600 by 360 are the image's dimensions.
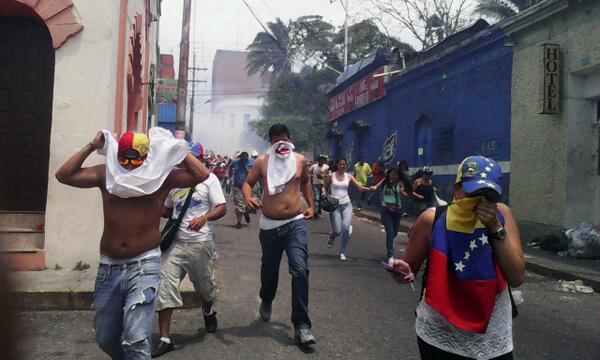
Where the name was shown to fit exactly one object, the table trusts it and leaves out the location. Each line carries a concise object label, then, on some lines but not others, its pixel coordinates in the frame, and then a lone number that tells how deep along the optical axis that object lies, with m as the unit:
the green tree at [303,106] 38.12
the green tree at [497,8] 25.03
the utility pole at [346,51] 29.83
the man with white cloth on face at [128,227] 3.27
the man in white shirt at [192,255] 4.51
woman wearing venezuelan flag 2.42
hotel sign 10.55
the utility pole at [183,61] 14.18
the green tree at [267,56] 46.50
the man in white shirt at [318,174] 13.92
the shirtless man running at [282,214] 4.77
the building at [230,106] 91.31
